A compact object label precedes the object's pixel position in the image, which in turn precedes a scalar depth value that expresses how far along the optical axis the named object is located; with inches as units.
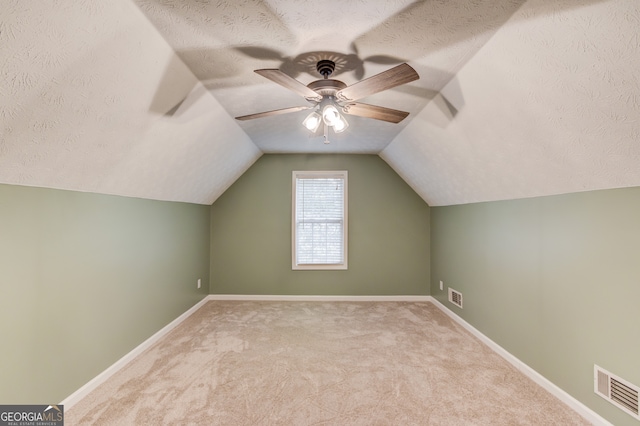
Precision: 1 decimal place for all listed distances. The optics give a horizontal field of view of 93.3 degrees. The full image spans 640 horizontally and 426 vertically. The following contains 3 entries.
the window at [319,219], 196.5
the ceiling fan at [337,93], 63.9
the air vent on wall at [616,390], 69.9
